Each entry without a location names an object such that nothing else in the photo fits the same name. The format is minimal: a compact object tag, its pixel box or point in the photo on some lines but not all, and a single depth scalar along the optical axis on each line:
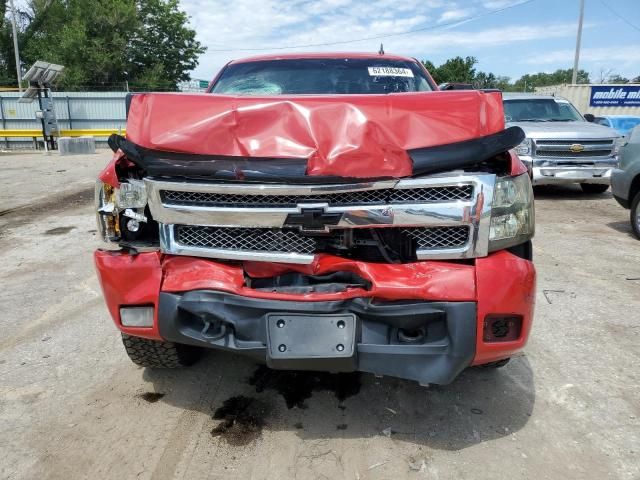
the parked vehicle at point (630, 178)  6.33
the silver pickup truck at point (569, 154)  8.91
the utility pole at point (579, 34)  25.53
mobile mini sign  21.83
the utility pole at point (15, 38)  28.54
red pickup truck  2.18
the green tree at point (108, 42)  36.16
